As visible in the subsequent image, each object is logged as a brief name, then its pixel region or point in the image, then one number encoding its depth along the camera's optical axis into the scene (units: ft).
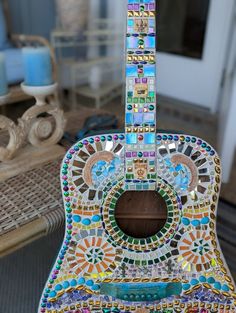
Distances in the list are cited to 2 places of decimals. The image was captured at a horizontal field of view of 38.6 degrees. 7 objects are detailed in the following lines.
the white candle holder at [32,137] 3.11
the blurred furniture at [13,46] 7.08
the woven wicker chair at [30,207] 2.49
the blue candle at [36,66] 3.23
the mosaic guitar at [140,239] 2.20
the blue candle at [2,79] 3.15
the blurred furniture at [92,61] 8.54
